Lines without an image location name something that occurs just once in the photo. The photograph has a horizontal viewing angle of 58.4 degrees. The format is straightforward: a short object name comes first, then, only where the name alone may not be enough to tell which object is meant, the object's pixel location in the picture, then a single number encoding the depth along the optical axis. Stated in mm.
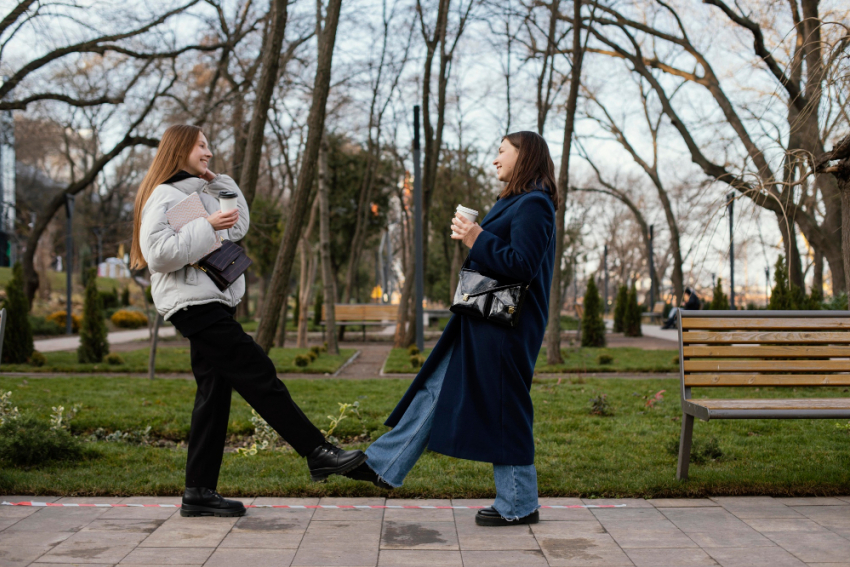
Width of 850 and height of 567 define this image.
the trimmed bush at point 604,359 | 12438
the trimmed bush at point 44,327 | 20891
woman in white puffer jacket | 3461
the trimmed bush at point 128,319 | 26406
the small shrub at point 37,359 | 12055
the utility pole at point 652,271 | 32438
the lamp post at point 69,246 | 20673
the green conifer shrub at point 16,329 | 12602
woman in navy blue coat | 3379
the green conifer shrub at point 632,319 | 22109
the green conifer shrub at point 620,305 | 23895
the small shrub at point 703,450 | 4875
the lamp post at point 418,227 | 14414
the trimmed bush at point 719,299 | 17594
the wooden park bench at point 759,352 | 4395
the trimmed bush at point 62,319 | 22516
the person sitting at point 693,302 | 21892
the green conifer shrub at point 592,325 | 17656
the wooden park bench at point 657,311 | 32028
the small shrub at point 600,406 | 6922
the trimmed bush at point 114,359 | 12375
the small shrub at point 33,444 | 4625
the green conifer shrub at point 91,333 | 12820
